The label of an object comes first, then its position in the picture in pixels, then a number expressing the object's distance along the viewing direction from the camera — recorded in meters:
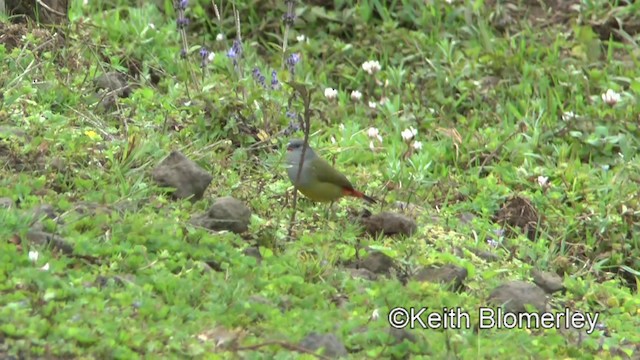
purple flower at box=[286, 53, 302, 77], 15.16
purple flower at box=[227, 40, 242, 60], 15.19
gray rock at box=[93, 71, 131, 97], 14.77
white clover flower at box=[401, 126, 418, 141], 15.51
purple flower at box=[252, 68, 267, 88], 14.98
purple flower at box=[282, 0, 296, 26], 15.05
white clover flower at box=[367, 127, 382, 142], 15.69
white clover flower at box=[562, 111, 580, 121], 16.56
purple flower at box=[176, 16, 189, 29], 15.13
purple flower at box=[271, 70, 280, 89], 15.08
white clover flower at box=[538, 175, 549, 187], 14.92
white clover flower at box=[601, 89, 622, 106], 16.56
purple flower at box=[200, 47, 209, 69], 15.15
